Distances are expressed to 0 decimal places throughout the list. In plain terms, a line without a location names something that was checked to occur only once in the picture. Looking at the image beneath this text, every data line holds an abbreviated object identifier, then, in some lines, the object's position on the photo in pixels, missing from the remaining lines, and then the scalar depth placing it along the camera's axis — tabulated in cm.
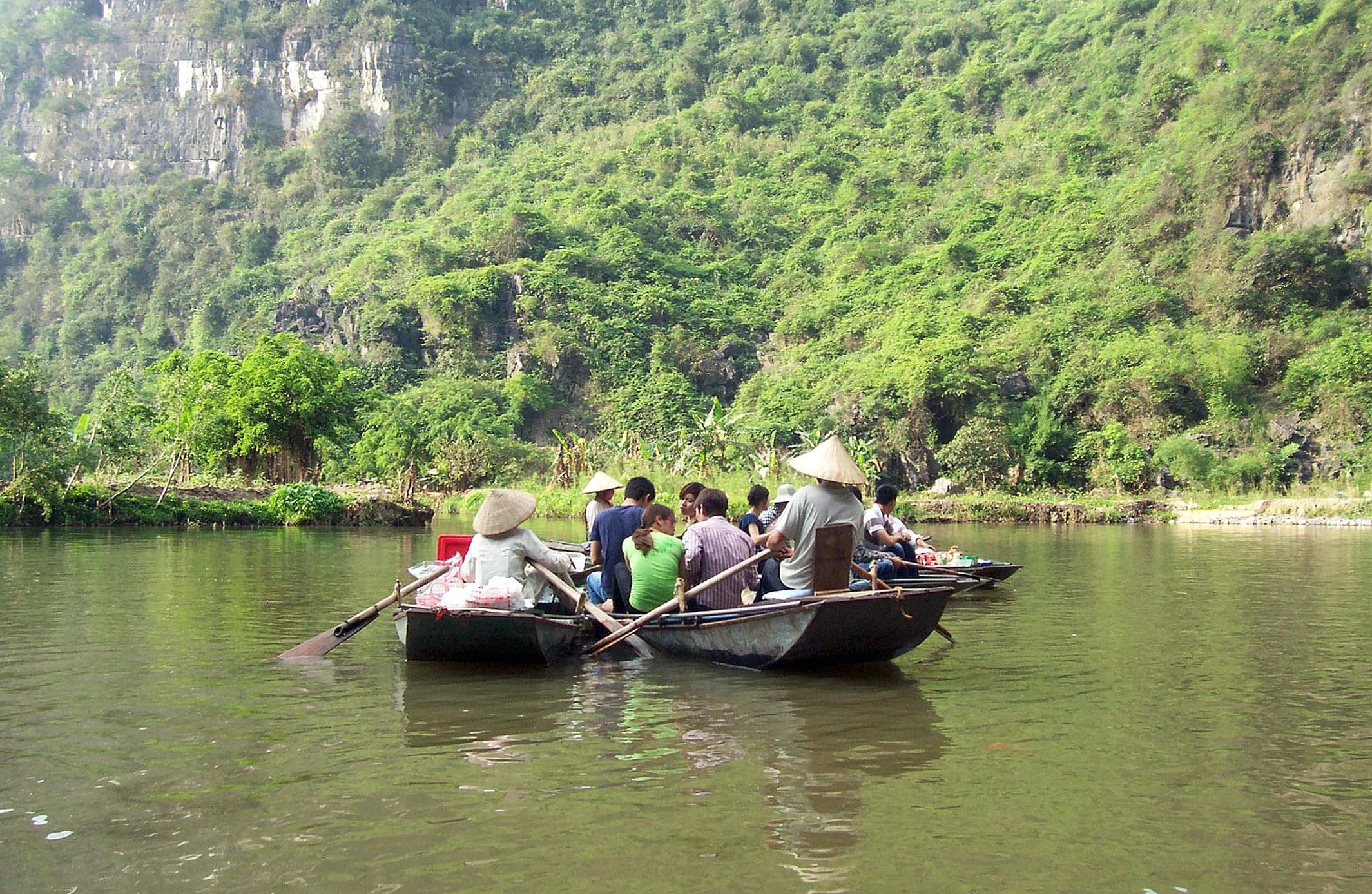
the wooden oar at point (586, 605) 786
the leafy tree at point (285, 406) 2983
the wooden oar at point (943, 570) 1069
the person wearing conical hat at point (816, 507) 718
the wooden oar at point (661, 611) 756
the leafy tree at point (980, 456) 3688
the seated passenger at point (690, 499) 978
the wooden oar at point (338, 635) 790
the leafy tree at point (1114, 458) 3575
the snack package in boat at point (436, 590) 808
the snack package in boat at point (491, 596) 757
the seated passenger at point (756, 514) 935
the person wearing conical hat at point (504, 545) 767
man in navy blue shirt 846
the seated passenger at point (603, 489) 934
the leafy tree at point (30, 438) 2112
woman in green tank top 806
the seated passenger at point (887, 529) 875
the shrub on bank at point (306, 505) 2488
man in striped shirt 798
